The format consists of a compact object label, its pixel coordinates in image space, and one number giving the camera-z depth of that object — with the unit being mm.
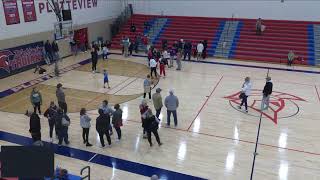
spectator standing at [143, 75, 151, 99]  14703
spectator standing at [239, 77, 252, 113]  13250
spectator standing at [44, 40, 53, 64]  21405
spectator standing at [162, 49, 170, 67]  20652
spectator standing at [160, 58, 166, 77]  18797
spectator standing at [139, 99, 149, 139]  10680
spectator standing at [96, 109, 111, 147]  10188
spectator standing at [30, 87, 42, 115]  12867
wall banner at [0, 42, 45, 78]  18844
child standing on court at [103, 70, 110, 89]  16589
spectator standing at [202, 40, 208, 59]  23734
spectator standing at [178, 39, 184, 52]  23331
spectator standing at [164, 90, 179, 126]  11836
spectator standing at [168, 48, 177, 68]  21366
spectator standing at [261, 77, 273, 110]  13195
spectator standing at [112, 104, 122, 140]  10704
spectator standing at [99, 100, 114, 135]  10605
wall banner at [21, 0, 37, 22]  19938
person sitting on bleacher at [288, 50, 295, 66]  22078
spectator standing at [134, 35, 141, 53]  25834
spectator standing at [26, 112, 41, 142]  10078
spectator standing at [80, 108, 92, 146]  10357
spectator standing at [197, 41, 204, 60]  23258
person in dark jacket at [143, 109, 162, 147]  10398
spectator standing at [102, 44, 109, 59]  23666
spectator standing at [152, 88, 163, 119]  11872
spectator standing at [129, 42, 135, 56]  25219
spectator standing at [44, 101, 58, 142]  10578
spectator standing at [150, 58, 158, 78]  18141
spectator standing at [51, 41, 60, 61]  21670
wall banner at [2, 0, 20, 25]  18552
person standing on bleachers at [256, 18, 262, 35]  25531
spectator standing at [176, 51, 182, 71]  20375
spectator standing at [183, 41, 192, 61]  23094
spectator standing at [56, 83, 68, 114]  12523
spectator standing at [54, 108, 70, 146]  10320
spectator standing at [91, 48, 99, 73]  19656
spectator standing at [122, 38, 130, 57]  24205
